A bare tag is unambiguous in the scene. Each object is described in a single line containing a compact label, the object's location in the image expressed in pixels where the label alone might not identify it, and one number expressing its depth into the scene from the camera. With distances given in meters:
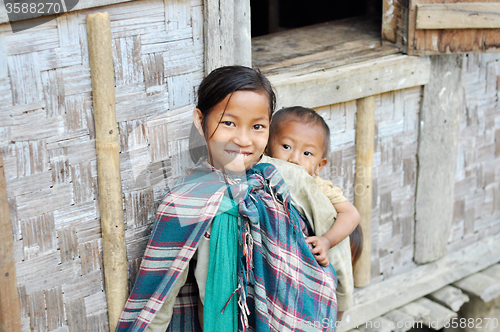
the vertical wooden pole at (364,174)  2.55
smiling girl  1.64
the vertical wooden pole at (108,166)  1.65
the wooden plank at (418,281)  2.84
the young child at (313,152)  1.93
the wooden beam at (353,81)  2.27
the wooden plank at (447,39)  2.45
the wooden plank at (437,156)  2.77
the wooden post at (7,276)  1.58
